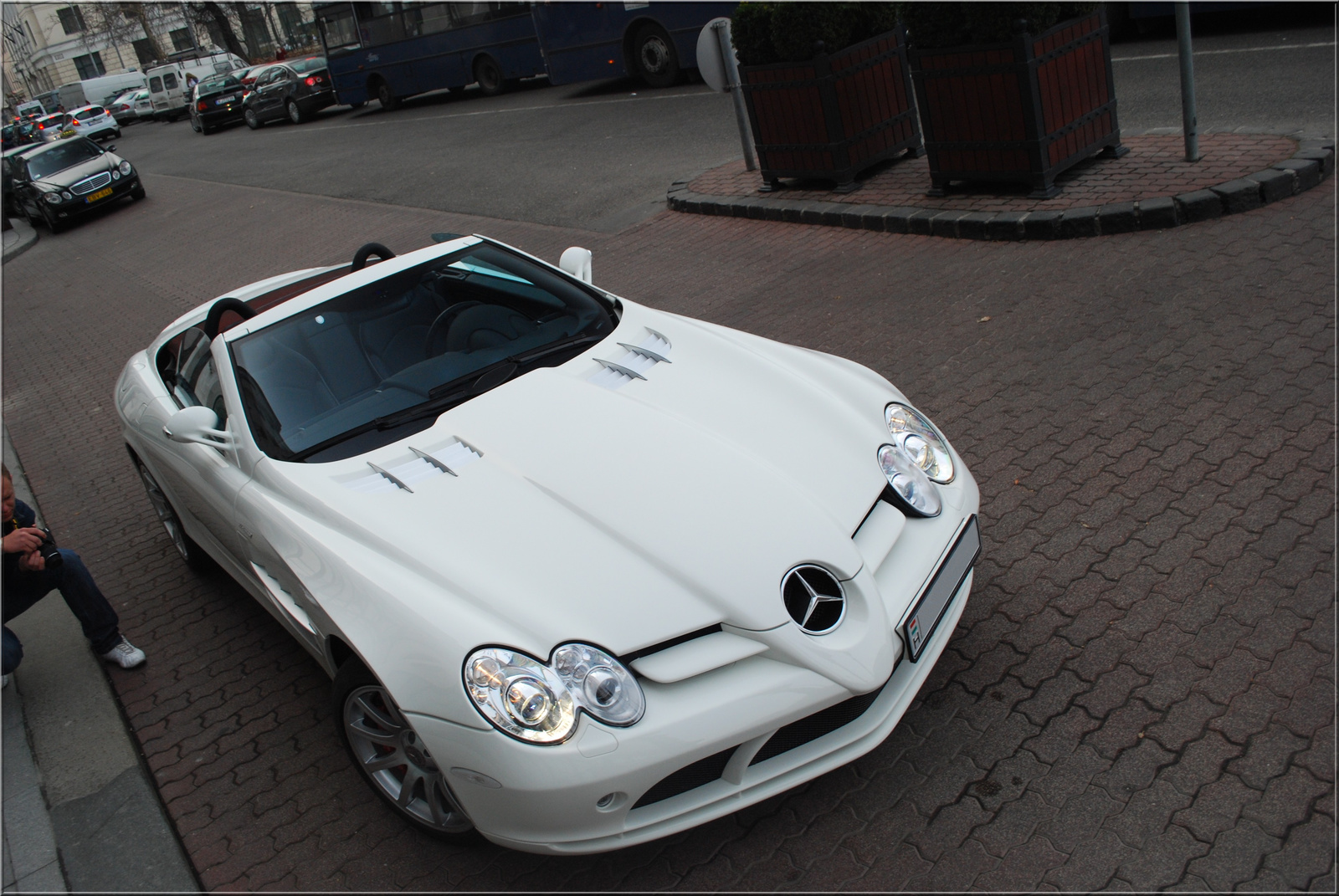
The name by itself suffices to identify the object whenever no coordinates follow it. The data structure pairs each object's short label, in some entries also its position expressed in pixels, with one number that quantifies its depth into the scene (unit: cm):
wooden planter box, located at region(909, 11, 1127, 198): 740
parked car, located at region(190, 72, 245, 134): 3234
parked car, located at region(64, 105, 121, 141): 4006
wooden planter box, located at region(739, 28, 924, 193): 884
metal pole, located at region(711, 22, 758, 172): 951
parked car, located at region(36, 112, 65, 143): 4038
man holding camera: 422
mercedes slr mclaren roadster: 268
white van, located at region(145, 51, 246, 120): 4331
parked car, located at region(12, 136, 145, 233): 1969
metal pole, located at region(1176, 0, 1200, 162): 708
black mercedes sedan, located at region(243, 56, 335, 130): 2886
